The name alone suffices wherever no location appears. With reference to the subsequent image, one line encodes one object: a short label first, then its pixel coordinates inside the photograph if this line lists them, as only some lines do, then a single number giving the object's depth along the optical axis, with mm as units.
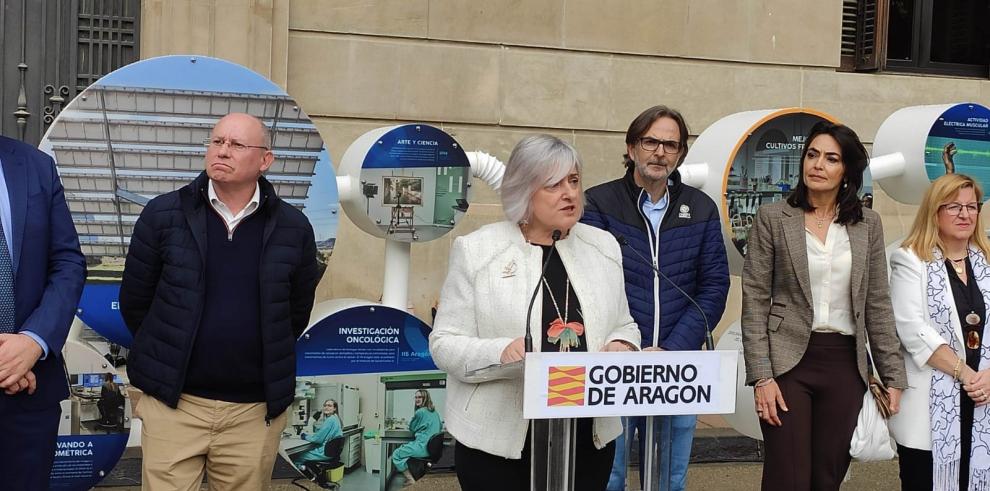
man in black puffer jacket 3771
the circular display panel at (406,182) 5164
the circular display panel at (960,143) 5719
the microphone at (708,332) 3615
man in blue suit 3572
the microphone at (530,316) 3114
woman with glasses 4562
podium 3107
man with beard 4387
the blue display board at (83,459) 4672
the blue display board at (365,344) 5027
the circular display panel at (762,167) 5348
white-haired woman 3410
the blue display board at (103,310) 4648
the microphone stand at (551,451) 3307
